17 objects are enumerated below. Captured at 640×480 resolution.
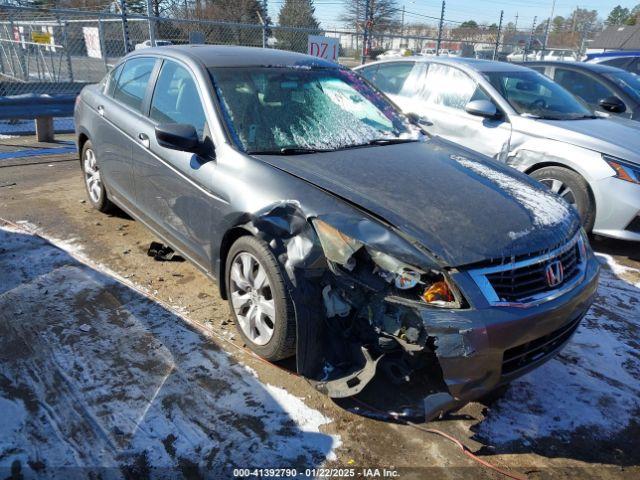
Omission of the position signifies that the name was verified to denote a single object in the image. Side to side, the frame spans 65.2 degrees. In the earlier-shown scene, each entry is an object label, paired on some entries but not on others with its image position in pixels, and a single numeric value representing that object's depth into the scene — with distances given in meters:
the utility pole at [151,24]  8.42
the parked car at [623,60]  11.02
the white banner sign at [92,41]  11.99
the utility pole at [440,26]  13.15
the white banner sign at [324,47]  10.53
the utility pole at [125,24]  8.33
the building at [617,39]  33.56
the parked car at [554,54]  38.06
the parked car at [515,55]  33.72
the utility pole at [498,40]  14.12
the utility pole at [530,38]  17.01
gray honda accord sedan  2.23
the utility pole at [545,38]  17.21
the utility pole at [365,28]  11.62
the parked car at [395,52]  26.42
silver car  4.60
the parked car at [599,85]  6.98
